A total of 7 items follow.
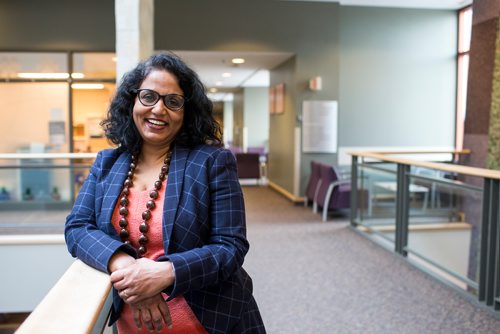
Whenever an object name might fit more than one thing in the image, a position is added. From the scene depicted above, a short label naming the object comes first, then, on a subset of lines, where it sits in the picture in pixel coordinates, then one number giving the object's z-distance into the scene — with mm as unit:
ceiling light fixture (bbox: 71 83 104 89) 7586
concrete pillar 5383
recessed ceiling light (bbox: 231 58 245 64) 8455
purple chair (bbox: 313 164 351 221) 6676
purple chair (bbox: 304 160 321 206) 7275
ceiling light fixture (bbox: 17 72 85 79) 7457
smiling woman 1096
